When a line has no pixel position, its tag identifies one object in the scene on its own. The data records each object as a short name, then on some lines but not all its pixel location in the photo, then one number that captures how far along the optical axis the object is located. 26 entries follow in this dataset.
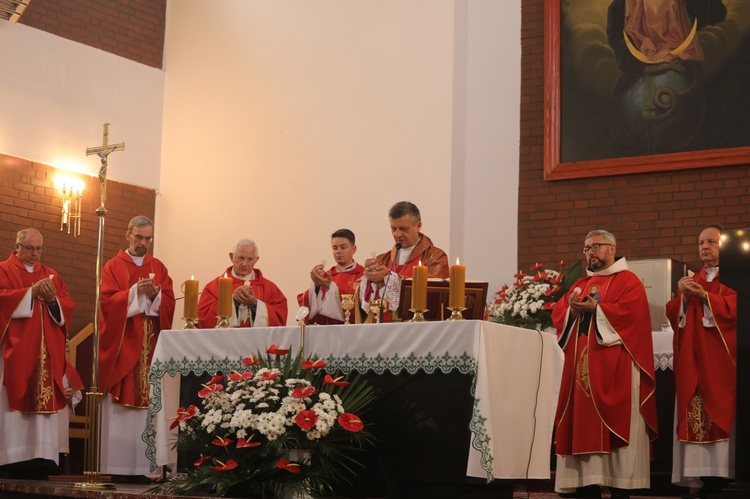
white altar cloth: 6.01
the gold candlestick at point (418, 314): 6.42
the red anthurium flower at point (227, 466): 6.14
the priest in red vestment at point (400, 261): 7.24
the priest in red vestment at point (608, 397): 7.85
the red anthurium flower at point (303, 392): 6.15
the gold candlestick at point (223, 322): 7.34
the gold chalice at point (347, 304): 7.41
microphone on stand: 6.94
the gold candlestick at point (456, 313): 6.30
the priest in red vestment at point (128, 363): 9.63
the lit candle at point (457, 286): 6.23
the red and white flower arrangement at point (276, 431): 6.10
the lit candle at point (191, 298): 7.37
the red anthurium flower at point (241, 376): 6.36
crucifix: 7.64
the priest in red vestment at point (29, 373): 9.19
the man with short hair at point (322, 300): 7.78
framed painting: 10.22
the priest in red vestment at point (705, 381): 8.01
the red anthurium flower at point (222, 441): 6.16
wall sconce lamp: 11.91
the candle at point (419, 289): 6.36
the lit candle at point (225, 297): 7.29
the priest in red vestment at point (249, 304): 8.36
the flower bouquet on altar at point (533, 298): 9.55
